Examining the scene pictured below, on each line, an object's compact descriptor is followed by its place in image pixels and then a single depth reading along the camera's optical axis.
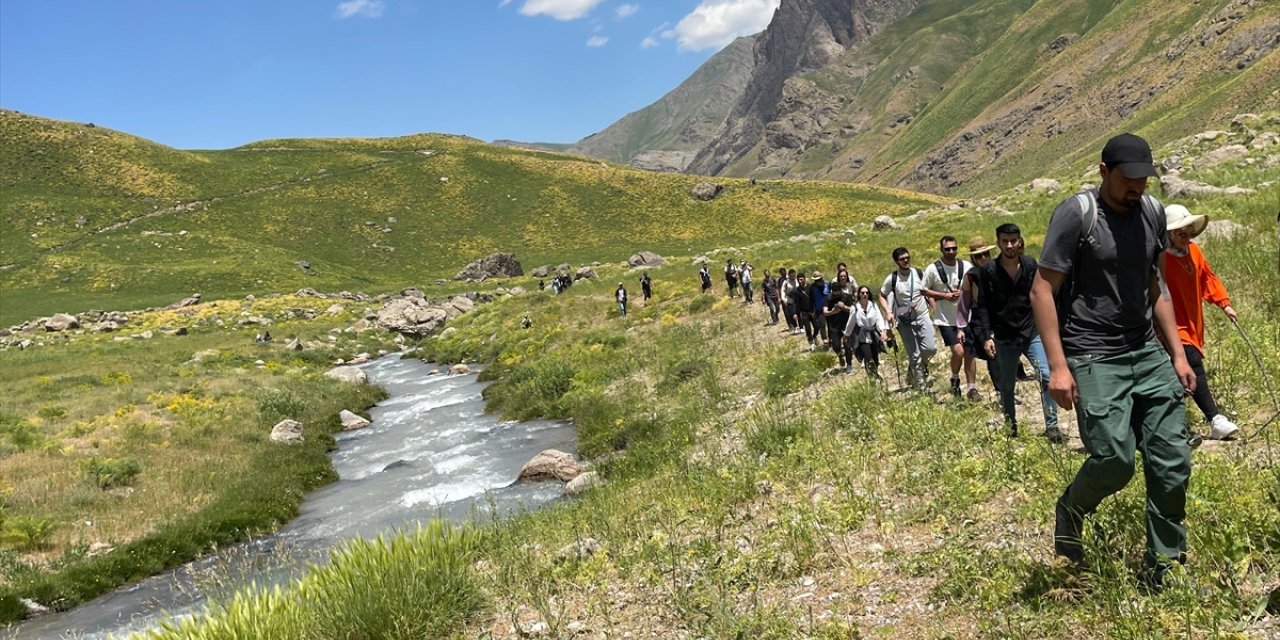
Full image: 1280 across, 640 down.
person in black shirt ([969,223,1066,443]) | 7.60
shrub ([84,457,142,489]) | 15.08
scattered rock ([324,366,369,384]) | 27.40
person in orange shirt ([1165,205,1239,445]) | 6.25
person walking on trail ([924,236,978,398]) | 9.37
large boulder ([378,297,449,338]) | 42.53
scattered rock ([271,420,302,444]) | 18.89
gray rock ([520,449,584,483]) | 13.41
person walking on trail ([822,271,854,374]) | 13.77
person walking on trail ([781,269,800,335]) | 18.70
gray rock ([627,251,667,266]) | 56.16
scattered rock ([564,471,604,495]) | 11.72
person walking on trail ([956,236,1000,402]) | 8.16
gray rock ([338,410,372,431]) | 21.09
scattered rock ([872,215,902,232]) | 39.78
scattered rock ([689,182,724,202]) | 91.56
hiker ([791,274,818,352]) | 16.56
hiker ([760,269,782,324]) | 21.77
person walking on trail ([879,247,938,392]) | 10.25
